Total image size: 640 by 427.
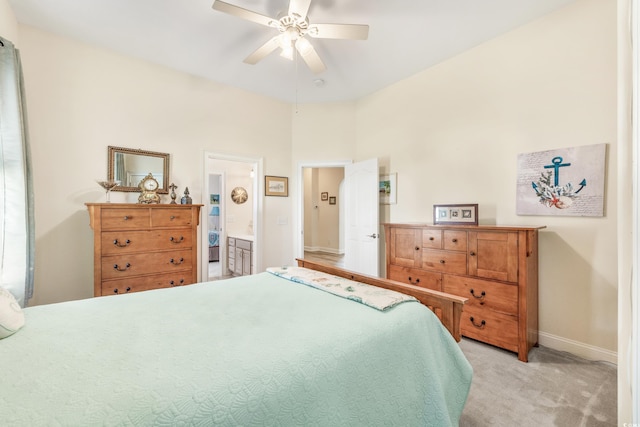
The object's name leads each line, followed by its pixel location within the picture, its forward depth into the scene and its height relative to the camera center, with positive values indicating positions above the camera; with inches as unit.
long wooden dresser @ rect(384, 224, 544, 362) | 95.1 -24.5
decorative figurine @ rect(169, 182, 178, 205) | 131.1 +8.1
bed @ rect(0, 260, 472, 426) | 31.1 -20.9
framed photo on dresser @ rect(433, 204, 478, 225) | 110.8 -1.8
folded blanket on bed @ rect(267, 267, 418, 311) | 59.8 -19.4
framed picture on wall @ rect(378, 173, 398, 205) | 157.2 +12.1
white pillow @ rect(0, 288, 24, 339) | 45.5 -18.1
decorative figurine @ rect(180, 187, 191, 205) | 133.3 +5.2
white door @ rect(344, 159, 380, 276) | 158.9 -4.5
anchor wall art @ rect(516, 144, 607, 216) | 93.0 +10.0
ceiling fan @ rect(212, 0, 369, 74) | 81.1 +57.5
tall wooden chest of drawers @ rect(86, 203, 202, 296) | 102.0 -14.3
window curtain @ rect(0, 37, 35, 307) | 79.3 +8.7
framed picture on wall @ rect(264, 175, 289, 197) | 177.3 +15.6
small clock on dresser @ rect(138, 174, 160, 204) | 121.7 +9.2
